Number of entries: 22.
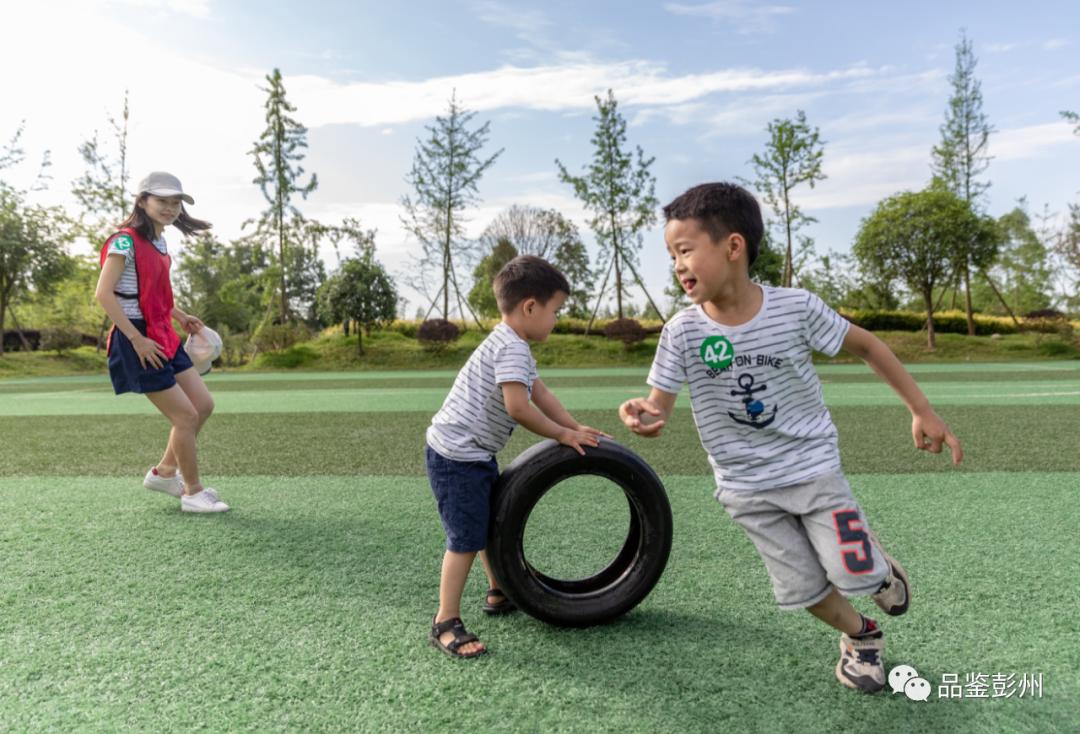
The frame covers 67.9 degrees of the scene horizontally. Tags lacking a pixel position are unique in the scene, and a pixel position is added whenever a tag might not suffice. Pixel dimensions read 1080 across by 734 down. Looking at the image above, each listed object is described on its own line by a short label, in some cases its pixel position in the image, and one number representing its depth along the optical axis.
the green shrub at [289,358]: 28.60
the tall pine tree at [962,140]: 36.34
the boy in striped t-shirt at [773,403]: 2.65
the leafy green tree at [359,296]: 28.30
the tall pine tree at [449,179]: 34.44
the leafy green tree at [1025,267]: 46.00
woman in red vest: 5.04
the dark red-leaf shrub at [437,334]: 28.42
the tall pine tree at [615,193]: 31.77
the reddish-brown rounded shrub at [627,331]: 28.70
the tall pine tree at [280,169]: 34.84
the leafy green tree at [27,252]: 34.03
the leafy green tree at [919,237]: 27.95
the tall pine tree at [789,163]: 30.42
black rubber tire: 3.18
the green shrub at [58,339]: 33.84
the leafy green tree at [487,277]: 38.28
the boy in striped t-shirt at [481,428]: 3.10
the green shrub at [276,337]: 30.58
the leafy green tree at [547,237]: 40.62
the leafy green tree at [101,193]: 39.75
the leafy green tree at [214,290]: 48.78
